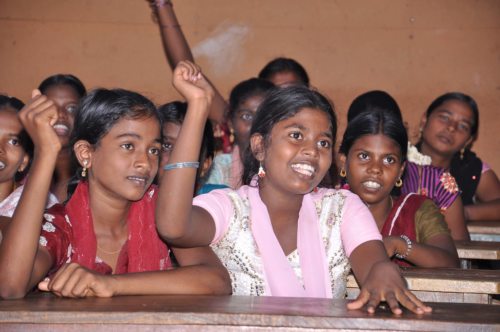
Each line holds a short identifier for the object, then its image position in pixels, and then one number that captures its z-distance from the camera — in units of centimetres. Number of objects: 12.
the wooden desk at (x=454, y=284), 484
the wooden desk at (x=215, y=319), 368
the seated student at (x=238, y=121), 878
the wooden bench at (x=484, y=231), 768
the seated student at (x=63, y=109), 778
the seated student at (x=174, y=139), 722
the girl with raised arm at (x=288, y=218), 507
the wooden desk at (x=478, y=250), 609
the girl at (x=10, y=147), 648
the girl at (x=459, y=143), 973
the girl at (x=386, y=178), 695
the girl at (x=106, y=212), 455
